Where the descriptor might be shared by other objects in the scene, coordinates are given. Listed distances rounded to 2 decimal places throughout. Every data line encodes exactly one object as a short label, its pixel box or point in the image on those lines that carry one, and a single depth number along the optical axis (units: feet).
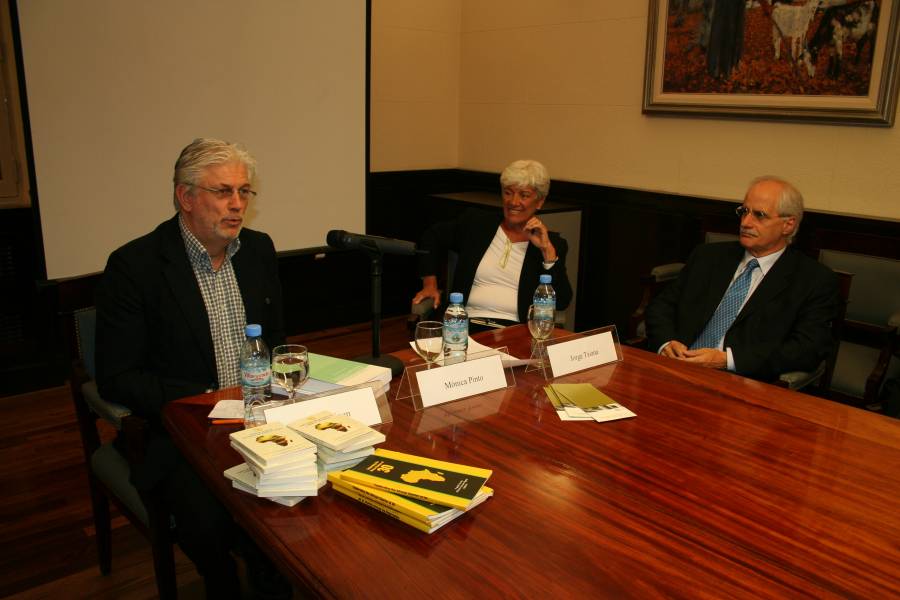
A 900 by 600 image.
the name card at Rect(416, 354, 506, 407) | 6.01
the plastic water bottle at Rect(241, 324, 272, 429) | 5.55
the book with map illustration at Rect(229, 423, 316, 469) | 4.45
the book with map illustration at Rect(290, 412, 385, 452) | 4.75
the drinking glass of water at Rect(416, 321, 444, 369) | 6.79
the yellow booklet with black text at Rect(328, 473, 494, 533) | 4.17
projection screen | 10.06
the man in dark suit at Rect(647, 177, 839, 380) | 8.51
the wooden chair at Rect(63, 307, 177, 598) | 6.08
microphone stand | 6.77
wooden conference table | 3.80
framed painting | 11.14
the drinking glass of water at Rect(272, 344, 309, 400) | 5.82
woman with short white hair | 10.07
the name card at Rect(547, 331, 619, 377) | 6.84
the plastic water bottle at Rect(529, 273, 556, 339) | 7.20
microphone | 6.61
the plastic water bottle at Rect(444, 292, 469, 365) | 6.70
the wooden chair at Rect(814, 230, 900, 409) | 10.72
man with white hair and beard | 6.44
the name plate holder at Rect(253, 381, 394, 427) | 5.16
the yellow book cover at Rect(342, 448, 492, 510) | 4.33
